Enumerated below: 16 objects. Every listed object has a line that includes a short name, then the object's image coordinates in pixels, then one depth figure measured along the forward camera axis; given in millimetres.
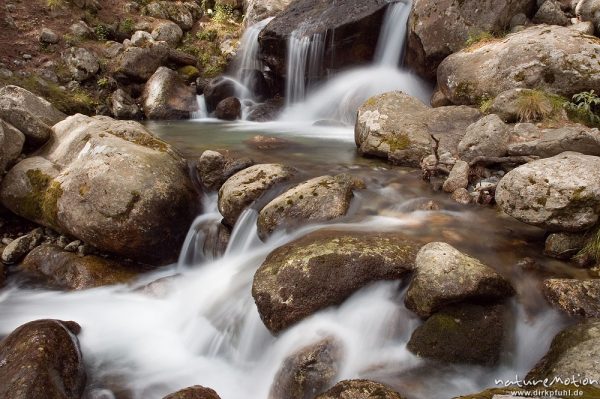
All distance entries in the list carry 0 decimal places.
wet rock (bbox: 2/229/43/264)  6586
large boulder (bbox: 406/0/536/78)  10289
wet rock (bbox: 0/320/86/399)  3693
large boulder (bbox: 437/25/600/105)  7957
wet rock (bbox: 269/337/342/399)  3803
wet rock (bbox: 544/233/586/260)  4504
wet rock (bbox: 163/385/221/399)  3590
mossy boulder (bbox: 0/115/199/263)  6215
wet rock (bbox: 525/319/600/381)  3070
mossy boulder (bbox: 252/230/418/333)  4316
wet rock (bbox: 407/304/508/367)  3721
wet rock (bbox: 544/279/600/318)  3715
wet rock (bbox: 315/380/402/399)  3197
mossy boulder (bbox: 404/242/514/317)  3846
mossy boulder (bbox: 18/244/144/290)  6113
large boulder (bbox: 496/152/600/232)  4242
